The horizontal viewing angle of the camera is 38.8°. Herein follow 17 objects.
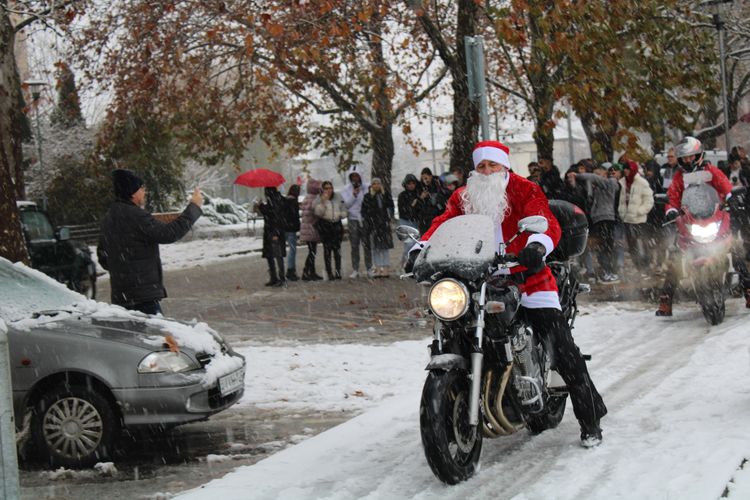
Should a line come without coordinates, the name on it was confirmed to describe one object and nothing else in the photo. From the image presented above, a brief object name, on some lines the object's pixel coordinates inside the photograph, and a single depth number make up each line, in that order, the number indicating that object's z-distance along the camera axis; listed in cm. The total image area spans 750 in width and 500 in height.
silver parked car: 683
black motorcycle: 546
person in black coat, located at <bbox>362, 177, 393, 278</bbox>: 1920
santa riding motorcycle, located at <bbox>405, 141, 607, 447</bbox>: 620
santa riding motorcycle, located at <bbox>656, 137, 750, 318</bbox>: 1113
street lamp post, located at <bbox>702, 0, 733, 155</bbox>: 2340
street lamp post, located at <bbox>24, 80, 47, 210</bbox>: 2363
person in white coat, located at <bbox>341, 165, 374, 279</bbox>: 1969
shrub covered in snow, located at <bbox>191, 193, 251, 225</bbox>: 4626
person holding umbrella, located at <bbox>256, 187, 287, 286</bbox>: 1900
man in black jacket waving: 854
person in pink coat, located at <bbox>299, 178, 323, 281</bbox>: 1959
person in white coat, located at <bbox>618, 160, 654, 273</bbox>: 1725
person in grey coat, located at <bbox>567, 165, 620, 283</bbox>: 1666
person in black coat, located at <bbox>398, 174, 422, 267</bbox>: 1786
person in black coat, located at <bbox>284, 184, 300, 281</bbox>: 1955
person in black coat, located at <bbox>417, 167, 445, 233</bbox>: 1759
